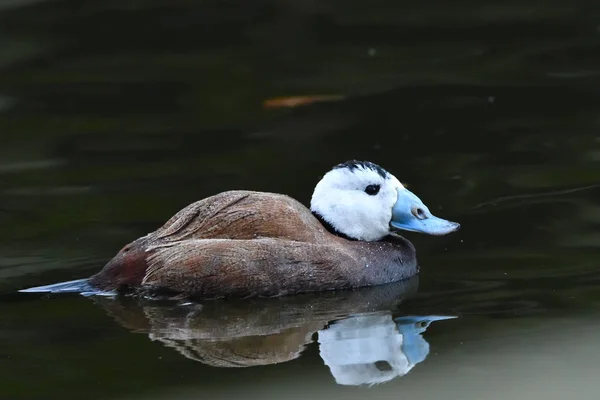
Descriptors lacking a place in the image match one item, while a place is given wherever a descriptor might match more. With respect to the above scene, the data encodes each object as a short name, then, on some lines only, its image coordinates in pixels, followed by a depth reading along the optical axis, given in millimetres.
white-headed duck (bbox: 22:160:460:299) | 15375
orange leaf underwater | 23922
